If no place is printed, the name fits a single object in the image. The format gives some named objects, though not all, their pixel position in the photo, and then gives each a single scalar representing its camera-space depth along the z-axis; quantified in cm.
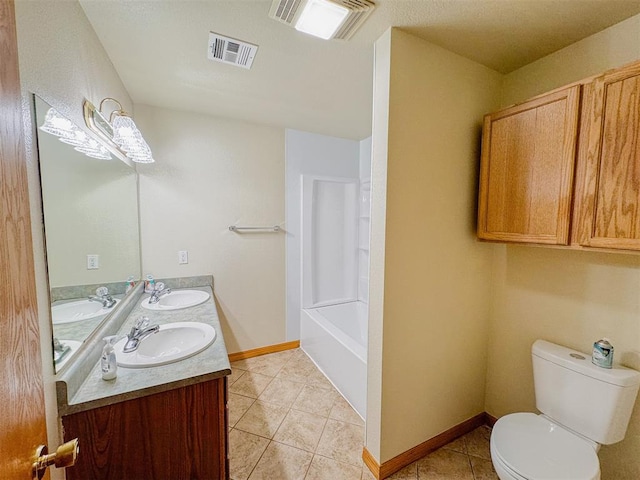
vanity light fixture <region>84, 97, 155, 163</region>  136
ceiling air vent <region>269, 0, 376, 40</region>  117
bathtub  205
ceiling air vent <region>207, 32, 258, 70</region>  145
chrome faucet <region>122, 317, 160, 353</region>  131
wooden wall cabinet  111
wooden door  50
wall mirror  96
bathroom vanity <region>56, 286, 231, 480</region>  100
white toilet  114
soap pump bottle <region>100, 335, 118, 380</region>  109
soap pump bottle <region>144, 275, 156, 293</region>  221
